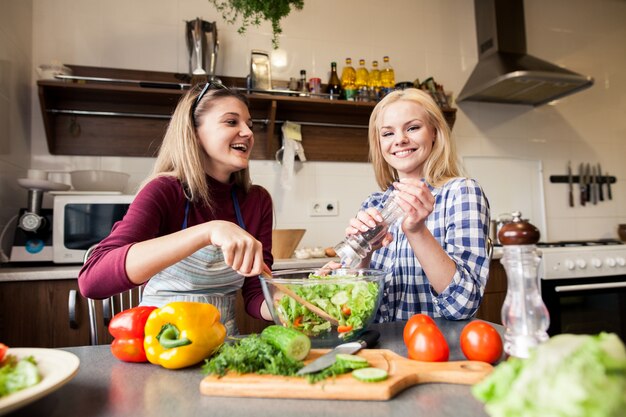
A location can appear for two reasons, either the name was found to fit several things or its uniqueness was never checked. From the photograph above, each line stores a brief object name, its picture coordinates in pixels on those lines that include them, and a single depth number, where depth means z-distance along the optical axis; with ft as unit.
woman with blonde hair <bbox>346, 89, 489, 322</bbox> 3.27
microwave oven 6.61
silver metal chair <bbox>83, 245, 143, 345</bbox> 4.52
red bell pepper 2.51
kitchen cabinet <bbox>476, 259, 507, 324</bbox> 8.06
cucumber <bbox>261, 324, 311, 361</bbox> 2.23
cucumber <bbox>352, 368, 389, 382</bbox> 1.92
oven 8.05
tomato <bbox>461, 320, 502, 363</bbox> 2.25
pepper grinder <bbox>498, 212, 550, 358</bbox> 2.05
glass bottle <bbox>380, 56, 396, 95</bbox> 9.52
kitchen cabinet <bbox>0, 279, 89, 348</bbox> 5.85
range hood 8.84
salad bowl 2.69
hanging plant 7.25
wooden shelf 7.81
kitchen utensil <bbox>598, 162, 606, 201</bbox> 11.14
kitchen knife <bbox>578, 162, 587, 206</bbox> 10.99
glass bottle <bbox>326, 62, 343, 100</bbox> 9.16
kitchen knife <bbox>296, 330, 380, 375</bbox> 2.03
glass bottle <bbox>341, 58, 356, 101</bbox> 9.30
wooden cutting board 1.87
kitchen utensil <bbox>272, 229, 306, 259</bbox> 7.48
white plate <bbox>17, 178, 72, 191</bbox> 6.44
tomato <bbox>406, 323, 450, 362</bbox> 2.26
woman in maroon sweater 3.15
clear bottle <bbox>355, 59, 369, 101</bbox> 9.39
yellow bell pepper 2.32
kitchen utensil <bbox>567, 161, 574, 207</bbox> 10.87
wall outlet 9.33
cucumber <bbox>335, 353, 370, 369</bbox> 2.07
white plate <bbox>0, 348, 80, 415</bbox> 1.57
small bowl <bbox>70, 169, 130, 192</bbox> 7.17
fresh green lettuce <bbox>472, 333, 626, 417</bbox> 1.09
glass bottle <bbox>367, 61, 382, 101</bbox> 9.50
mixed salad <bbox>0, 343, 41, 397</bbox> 1.72
